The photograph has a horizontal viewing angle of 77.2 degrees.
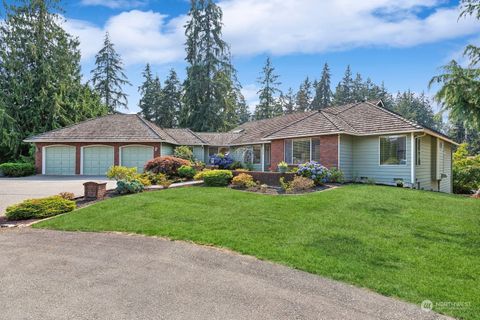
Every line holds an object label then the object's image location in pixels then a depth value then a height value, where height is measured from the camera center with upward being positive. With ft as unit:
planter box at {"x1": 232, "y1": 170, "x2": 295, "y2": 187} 46.85 -3.08
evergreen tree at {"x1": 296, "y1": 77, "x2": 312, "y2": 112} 199.41 +41.21
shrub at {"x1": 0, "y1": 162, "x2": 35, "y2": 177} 72.95 -2.71
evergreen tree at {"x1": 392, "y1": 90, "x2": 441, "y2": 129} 217.36 +37.93
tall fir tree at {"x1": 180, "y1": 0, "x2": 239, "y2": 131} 131.13 +37.83
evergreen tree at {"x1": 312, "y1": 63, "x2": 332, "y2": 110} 192.24 +42.13
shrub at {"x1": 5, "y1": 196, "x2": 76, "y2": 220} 30.55 -5.28
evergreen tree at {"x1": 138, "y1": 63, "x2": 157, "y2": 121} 155.31 +30.59
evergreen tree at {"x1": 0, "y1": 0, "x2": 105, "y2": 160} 90.58 +26.12
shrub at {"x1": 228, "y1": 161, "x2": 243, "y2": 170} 73.05 -1.81
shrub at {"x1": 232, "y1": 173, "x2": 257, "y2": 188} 46.21 -3.65
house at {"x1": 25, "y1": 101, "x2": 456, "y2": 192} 49.62 +2.79
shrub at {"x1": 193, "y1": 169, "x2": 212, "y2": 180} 54.06 -3.29
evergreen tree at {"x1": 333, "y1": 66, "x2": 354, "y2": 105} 196.21 +45.17
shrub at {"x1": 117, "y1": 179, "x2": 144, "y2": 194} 41.83 -4.06
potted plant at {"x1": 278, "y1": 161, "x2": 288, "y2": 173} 49.11 -1.55
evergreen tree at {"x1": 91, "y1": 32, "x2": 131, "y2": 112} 144.77 +39.38
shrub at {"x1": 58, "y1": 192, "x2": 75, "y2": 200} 37.51 -4.75
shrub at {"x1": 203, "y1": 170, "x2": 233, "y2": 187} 48.16 -3.28
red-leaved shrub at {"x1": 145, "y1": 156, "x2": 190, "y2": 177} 56.80 -1.55
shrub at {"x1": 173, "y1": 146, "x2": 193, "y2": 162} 79.21 +1.27
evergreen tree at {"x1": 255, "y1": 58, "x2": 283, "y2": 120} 162.71 +37.84
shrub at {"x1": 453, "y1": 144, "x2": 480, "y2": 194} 64.85 -3.90
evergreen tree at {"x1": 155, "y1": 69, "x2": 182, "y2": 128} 155.00 +28.06
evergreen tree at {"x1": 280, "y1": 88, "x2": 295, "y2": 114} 199.60 +38.14
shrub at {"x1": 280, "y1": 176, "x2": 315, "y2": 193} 42.22 -3.86
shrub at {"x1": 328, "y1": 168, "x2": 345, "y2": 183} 47.65 -3.07
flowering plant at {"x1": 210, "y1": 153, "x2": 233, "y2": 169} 74.08 -0.82
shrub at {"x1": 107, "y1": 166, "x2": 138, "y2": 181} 43.83 -2.35
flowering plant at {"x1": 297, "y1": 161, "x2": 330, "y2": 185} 44.80 -2.19
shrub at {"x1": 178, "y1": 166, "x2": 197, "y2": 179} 56.25 -2.67
